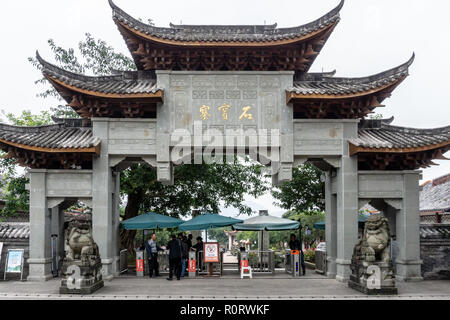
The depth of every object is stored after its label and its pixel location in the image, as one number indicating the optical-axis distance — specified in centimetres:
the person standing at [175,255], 1378
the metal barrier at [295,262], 1511
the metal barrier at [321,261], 1519
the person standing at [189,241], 1656
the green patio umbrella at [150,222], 1566
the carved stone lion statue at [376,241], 1112
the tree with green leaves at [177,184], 2067
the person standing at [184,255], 1484
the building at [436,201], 2061
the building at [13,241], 1388
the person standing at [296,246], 1565
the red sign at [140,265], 1500
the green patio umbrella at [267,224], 1616
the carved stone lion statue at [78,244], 1146
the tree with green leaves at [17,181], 1992
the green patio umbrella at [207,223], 1553
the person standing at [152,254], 1438
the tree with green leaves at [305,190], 2161
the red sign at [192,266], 1507
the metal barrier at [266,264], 1577
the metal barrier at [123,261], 1576
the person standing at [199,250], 1566
